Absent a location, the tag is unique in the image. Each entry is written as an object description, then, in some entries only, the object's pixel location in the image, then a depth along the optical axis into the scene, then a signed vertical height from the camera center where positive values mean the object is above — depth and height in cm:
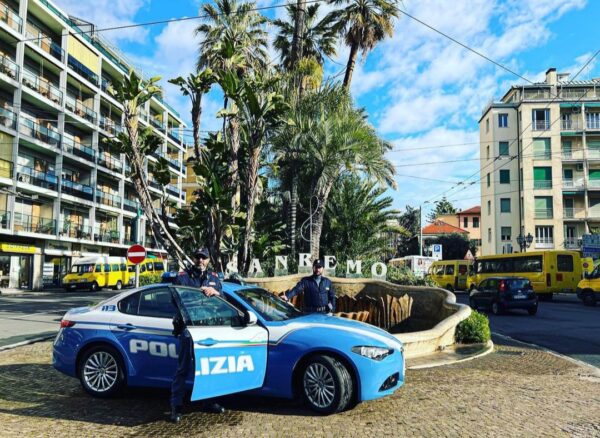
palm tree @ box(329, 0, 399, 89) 2244 +1052
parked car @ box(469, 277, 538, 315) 1906 -115
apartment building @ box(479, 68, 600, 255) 4991 +962
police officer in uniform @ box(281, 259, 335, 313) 793 -47
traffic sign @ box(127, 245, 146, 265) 1573 +15
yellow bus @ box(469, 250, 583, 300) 2925 -30
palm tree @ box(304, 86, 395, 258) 1675 +383
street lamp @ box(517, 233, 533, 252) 4131 +196
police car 531 -98
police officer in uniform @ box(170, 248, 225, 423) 514 -105
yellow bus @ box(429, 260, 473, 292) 3984 -73
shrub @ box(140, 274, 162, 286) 2278 -96
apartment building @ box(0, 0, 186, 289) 3462 +836
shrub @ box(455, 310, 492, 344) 1038 -135
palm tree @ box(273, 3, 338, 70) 2369 +1074
